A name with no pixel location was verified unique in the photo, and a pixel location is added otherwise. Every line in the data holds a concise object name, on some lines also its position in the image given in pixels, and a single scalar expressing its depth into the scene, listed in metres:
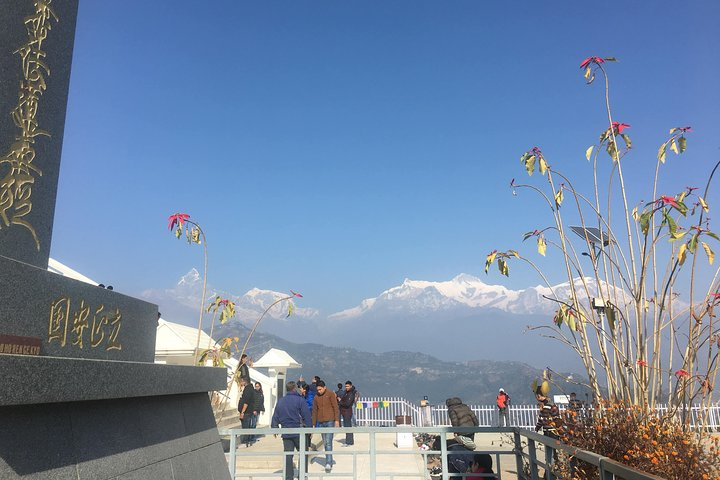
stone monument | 2.89
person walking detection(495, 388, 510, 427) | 19.38
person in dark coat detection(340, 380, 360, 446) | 13.81
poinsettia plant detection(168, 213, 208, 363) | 8.27
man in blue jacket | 9.07
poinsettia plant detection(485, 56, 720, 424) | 4.34
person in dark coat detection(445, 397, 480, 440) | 8.46
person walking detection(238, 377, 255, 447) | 11.83
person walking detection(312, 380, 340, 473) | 10.81
